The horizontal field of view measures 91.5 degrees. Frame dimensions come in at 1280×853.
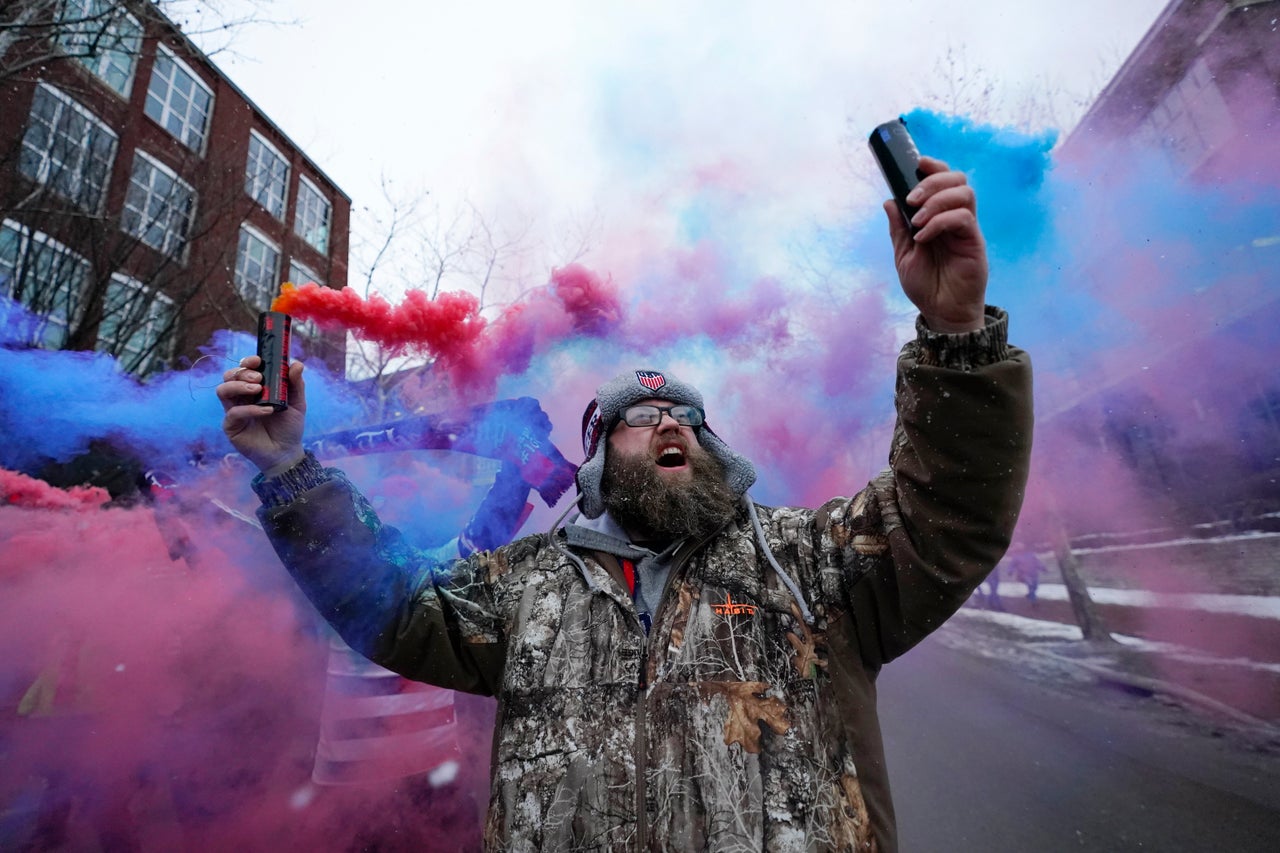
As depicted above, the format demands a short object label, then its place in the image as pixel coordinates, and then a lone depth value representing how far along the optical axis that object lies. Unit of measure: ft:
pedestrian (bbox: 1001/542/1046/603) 47.60
